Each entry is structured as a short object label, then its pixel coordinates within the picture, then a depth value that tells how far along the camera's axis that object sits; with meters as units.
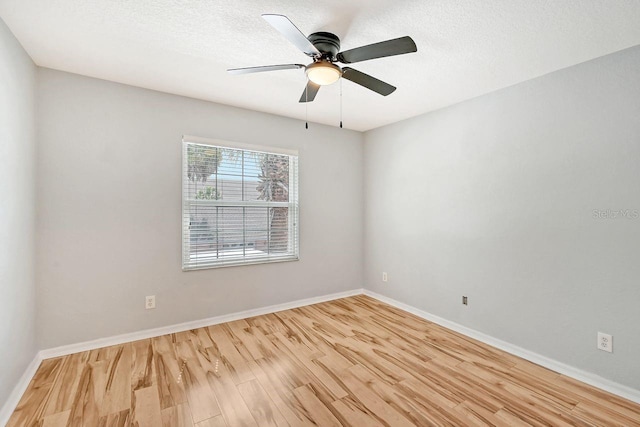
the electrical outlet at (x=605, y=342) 2.12
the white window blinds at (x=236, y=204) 3.13
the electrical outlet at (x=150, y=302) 2.86
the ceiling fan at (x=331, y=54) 1.58
